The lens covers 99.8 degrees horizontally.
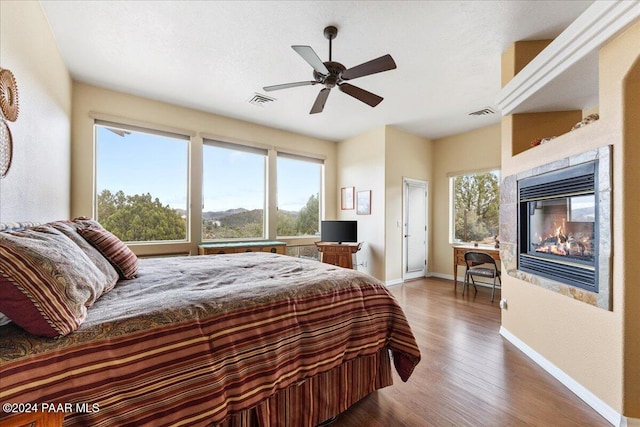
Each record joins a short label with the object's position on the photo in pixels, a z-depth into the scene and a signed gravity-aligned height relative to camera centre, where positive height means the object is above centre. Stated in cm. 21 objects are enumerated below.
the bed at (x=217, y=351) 86 -56
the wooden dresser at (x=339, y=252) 465 -69
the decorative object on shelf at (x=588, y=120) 181 +64
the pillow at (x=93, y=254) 148 -24
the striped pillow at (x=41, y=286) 86 -26
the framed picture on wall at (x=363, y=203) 514 +20
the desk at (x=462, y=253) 417 -64
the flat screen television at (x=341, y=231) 490 -33
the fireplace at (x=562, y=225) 181 -9
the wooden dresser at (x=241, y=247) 394 -52
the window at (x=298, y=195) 517 +37
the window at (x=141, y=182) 357 +43
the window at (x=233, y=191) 434 +38
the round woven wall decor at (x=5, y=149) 156 +39
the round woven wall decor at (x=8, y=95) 155 +70
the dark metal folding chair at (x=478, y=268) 398 -86
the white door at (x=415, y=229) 526 -32
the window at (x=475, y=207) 477 +12
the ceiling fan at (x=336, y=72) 206 +116
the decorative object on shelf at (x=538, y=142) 226 +63
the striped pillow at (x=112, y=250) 173 -24
